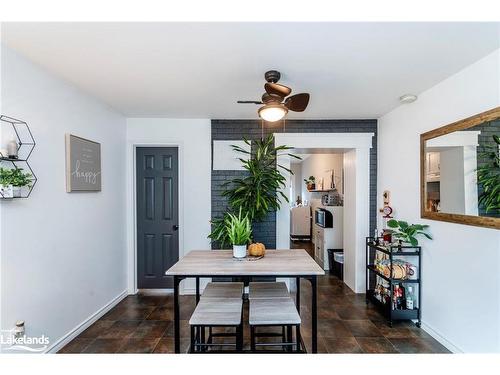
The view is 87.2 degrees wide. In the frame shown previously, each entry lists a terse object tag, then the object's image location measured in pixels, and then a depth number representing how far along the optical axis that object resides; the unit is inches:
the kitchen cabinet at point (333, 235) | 190.7
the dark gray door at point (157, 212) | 152.7
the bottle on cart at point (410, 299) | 113.5
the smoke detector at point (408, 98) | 111.3
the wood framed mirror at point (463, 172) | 76.4
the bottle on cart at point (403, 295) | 114.7
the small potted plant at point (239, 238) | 89.4
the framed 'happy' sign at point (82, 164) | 99.8
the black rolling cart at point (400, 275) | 112.2
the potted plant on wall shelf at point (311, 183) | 295.9
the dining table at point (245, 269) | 74.1
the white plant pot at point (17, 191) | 71.0
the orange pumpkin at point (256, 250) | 90.6
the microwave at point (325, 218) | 191.6
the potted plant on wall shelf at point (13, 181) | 68.7
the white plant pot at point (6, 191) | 68.2
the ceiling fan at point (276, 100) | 84.2
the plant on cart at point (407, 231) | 109.0
